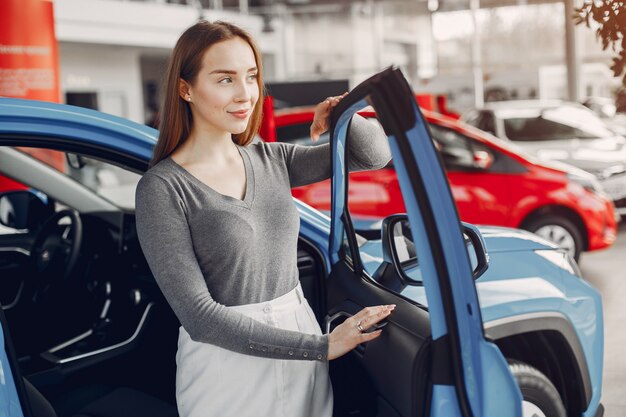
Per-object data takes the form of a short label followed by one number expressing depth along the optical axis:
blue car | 1.62
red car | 6.96
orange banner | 6.27
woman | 1.82
